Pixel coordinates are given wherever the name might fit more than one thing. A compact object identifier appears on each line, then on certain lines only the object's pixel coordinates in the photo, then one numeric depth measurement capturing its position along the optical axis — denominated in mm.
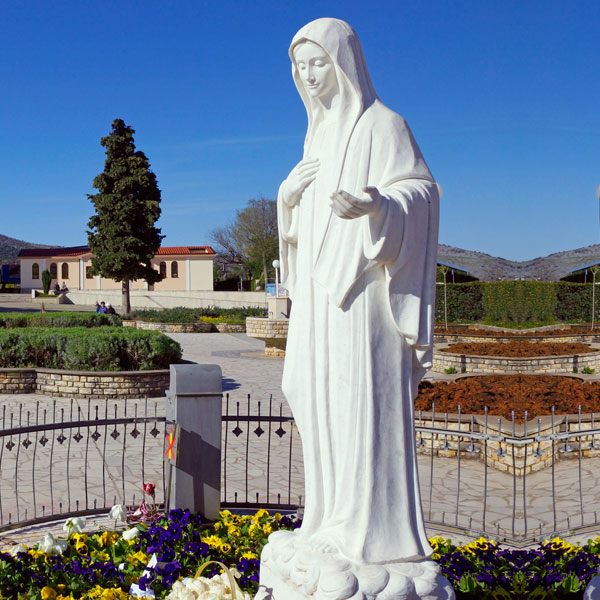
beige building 53344
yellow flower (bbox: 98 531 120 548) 4648
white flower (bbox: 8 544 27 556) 4410
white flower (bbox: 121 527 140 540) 4652
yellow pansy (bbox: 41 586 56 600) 3750
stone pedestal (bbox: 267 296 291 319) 20839
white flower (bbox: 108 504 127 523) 5094
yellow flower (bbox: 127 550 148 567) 4227
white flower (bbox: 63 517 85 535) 4778
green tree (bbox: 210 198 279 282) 53938
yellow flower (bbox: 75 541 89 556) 4484
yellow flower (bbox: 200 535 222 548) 4450
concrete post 5215
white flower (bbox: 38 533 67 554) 4359
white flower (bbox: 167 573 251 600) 3311
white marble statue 2822
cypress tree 33281
